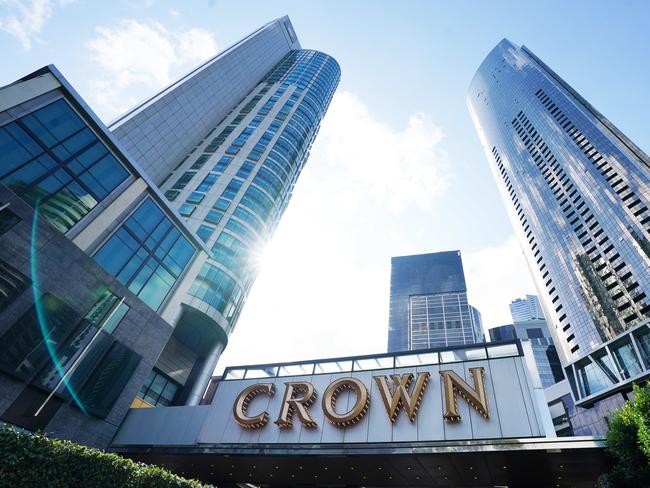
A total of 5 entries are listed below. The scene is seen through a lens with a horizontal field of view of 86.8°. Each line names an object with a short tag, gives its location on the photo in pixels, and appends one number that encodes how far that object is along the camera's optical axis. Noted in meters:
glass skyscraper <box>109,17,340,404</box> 42.53
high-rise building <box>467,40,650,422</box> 62.88
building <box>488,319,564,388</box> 127.75
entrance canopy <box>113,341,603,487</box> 16.25
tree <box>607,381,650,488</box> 13.01
